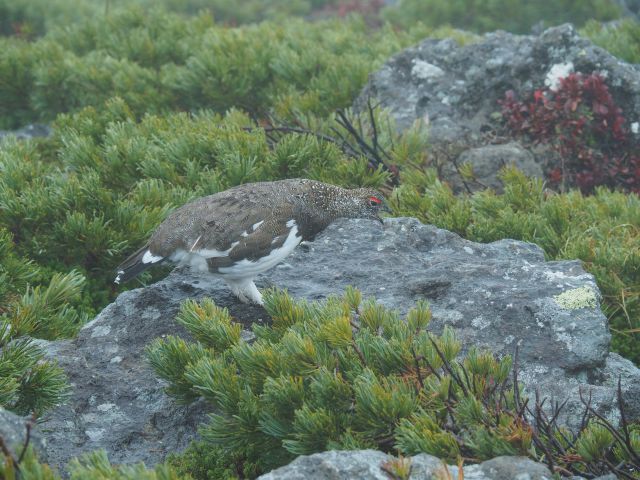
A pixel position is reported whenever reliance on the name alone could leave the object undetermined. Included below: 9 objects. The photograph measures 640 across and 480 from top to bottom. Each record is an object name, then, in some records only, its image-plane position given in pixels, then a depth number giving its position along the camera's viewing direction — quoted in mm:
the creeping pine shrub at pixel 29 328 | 5859
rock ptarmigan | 7352
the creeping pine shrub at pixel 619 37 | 15836
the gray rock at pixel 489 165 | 11609
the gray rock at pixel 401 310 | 6238
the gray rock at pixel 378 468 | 4336
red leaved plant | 12359
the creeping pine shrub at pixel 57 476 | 4199
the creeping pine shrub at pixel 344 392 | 4871
